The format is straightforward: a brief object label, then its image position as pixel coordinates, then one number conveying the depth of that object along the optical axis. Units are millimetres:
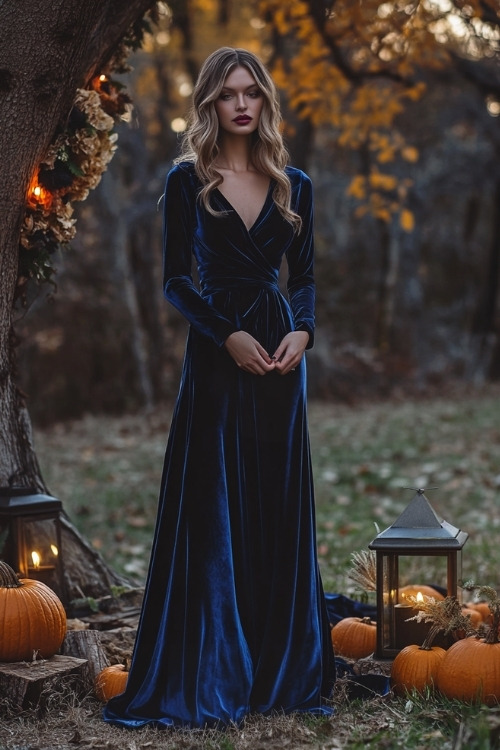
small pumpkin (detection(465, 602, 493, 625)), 4414
